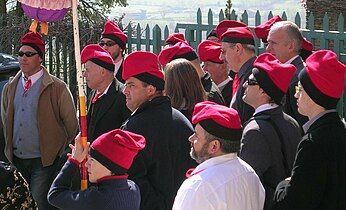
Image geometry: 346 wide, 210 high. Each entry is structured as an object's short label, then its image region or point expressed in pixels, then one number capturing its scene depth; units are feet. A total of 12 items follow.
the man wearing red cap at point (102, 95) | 26.20
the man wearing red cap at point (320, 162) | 17.27
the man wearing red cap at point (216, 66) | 30.12
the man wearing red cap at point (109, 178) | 18.17
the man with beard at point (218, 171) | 16.94
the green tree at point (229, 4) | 70.72
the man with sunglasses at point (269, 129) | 19.81
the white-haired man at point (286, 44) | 26.42
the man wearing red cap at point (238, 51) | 26.00
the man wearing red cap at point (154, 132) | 21.33
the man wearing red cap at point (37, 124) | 28.67
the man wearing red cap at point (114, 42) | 33.05
